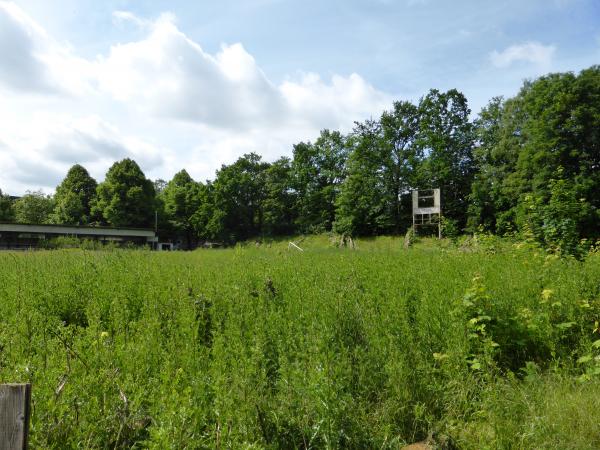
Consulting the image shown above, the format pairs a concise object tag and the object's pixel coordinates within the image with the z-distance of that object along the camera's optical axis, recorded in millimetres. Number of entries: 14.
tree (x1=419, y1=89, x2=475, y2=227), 36062
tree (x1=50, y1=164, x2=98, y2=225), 52531
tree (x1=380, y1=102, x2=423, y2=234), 37500
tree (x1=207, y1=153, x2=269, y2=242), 51000
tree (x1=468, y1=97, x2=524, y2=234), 30594
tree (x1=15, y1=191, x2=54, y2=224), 52531
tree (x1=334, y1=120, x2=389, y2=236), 37750
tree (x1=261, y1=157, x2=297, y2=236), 49781
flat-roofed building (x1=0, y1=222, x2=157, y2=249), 40031
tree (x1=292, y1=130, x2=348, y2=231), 44875
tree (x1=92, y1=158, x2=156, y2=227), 50281
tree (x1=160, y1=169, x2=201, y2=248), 56688
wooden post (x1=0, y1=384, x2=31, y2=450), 1436
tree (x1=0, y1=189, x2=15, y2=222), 52675
